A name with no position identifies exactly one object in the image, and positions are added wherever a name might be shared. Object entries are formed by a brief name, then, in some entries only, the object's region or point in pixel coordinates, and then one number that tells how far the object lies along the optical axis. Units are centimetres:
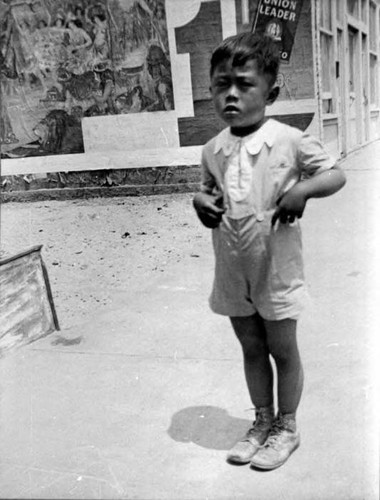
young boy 205
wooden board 360
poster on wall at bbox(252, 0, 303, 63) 924
